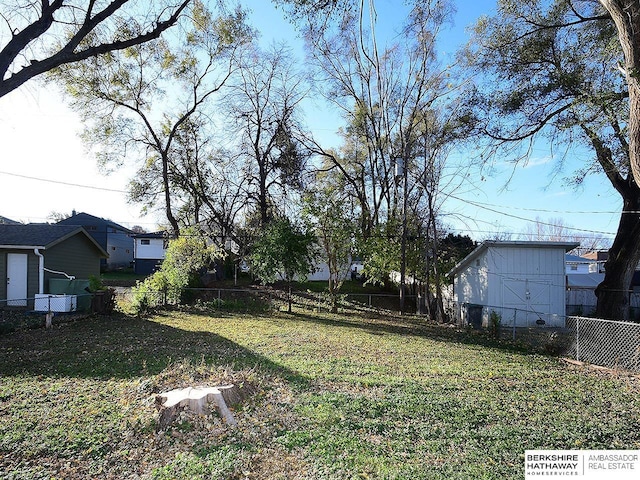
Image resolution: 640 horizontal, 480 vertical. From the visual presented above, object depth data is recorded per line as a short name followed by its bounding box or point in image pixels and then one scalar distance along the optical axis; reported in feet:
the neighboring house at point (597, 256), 88.45
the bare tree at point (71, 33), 16.97
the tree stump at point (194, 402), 13.34
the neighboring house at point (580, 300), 55.98
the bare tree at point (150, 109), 46.01
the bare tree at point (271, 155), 70.13
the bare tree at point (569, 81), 28.89
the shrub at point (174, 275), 47.42
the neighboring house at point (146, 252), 98.63
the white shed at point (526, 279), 48.39
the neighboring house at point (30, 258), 45.27
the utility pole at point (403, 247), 56.59
